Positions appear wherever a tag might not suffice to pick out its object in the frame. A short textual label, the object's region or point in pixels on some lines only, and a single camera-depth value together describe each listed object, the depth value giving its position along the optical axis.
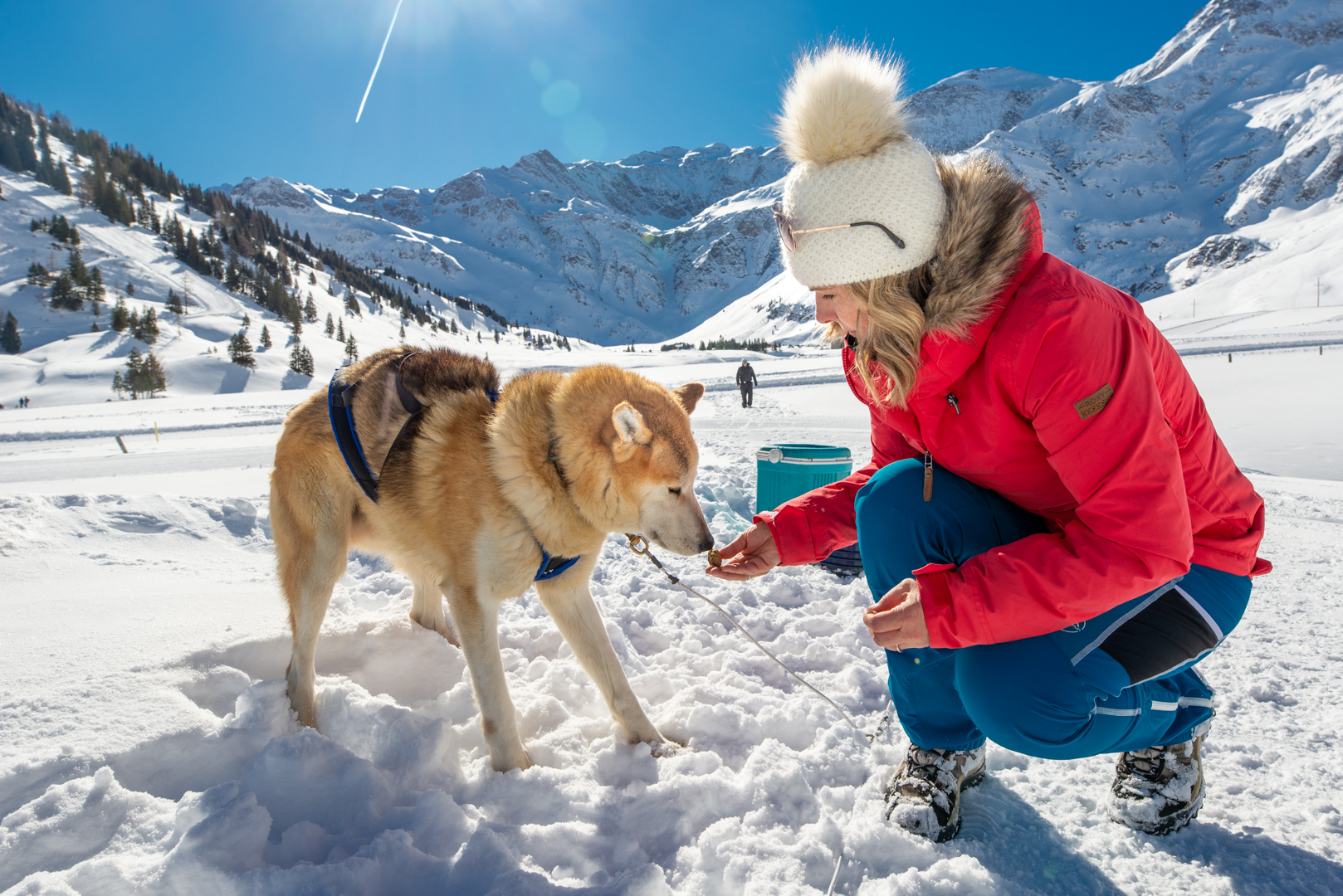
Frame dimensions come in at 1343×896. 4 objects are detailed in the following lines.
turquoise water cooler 4.51
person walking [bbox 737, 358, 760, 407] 18.39
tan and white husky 2.44
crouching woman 1.50
